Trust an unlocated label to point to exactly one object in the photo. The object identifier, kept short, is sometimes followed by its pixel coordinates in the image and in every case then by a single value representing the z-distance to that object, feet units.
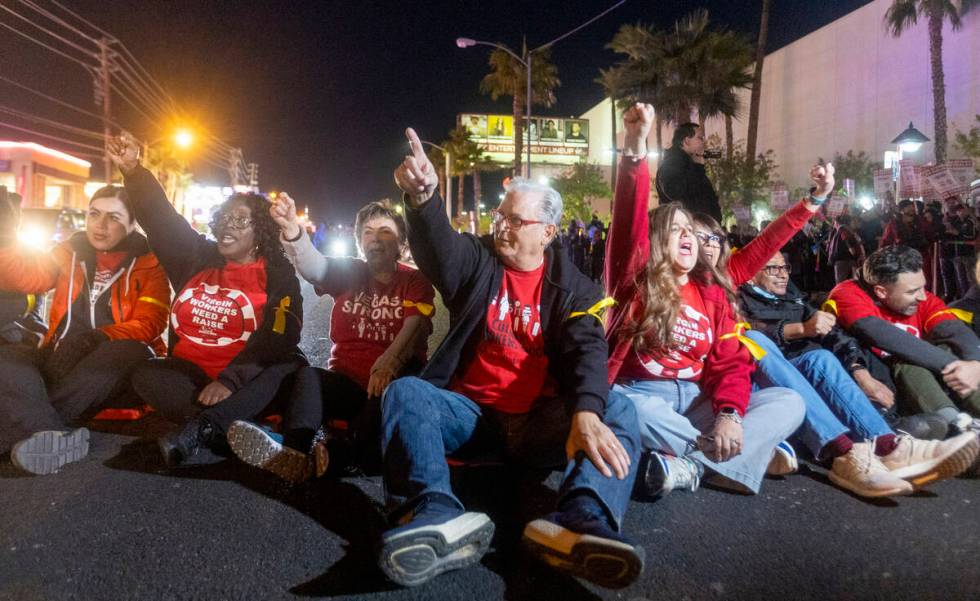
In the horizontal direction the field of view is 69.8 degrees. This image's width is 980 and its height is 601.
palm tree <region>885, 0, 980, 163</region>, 79.30
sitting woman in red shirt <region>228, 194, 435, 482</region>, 10.80
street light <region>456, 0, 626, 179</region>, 96.68
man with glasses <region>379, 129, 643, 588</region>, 7.32
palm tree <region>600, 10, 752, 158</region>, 97.71
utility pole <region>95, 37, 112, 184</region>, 102.23
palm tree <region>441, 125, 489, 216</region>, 204.95
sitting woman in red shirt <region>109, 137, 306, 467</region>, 12.09
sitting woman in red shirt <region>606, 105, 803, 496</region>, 10.64
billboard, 233.14
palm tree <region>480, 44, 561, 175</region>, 130.52
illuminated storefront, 146.00
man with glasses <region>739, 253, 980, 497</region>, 10.48
